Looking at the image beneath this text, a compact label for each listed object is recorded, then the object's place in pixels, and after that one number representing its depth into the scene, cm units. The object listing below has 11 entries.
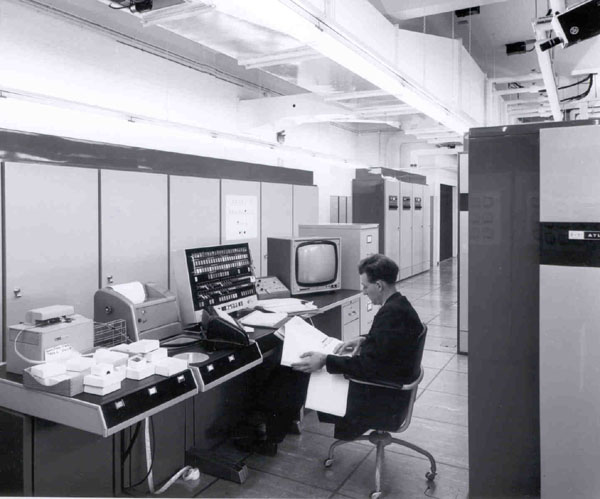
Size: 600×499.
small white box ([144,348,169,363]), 214
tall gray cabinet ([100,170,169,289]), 405
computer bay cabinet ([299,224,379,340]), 427
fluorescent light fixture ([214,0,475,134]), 234
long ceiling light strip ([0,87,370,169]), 379
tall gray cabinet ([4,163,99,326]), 335
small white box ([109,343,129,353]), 226
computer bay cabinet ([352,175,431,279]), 945
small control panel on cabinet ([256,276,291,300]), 368
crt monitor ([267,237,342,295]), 386
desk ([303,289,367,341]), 398
